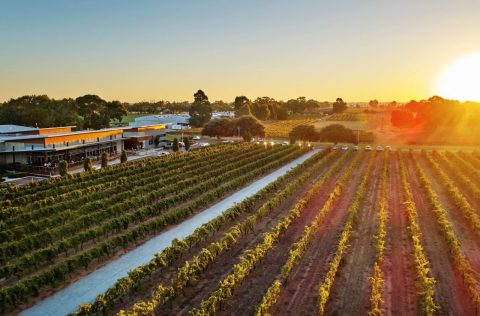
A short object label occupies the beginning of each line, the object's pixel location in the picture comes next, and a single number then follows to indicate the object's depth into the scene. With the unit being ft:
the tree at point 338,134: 258.78
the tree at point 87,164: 134.24
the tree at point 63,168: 124.16
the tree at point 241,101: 468.42
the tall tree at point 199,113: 350.23
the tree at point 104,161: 144.36
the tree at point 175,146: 199.31
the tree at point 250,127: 265.54
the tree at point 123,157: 155.33
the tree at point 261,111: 460.14
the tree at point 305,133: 260.70
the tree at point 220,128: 269.03
